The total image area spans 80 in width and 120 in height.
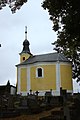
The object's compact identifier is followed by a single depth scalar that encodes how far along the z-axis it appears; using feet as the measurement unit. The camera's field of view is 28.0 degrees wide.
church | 74.73
